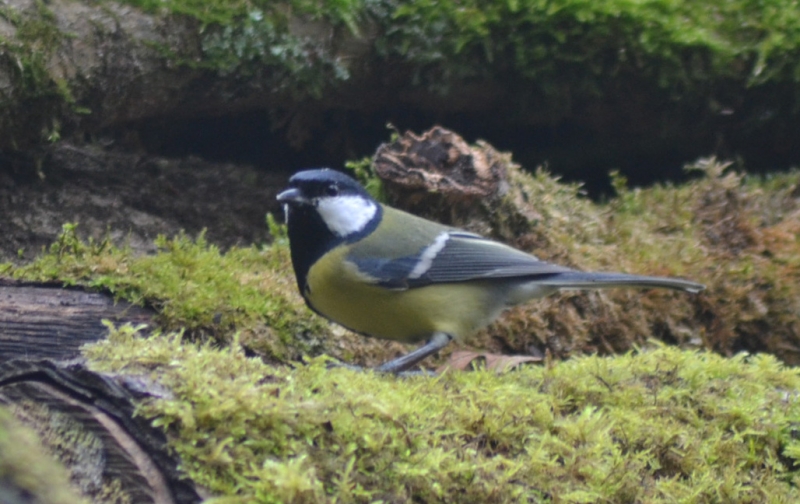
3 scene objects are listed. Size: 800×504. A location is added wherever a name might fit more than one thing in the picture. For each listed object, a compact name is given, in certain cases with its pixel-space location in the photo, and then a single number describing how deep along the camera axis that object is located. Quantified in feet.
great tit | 16.25
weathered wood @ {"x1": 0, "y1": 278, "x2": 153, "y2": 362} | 14.70
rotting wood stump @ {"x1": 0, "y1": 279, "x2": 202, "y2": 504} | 8.47
